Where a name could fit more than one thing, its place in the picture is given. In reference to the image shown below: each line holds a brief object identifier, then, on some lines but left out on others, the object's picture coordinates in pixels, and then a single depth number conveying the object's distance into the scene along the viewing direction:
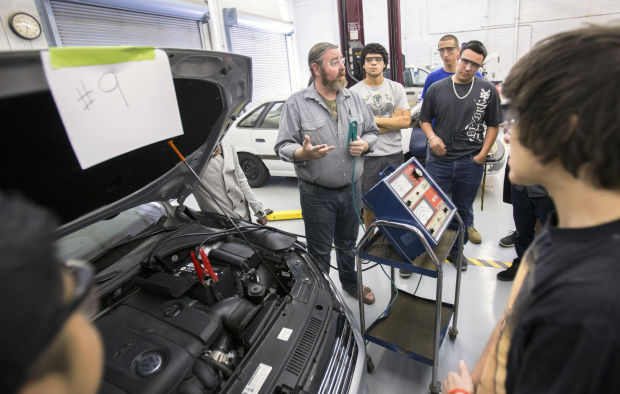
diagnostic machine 1.50
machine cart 1.51
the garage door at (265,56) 7.80
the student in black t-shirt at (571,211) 0.51
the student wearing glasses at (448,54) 3.30
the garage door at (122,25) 4.20
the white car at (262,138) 4.40
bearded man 2.05
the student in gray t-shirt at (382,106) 2.86
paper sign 0.83
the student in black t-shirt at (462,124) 2.49
